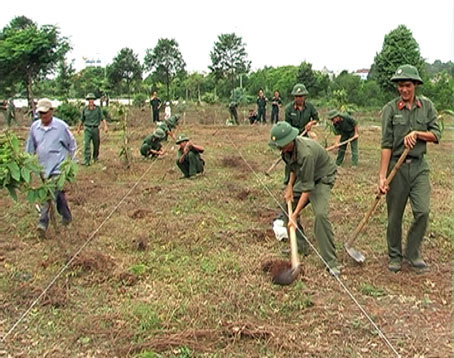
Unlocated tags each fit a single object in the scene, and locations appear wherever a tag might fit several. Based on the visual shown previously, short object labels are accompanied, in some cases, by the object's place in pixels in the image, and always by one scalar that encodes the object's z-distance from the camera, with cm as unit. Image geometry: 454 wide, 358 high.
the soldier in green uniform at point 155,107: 2014
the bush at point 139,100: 2800
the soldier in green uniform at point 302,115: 754
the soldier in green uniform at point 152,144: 1120
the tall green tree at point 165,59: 3042
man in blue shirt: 577
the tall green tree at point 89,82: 3029
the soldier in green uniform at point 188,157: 916
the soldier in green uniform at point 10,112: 1956
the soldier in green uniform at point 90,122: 1050
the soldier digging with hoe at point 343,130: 1003
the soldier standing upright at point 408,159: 447
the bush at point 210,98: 2994
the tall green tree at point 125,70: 3112
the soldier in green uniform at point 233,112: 2169
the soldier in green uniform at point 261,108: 2120
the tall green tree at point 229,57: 3045
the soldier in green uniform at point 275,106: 2011
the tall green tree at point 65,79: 2988
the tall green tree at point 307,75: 2963
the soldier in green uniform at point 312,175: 442
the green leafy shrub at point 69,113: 2276
